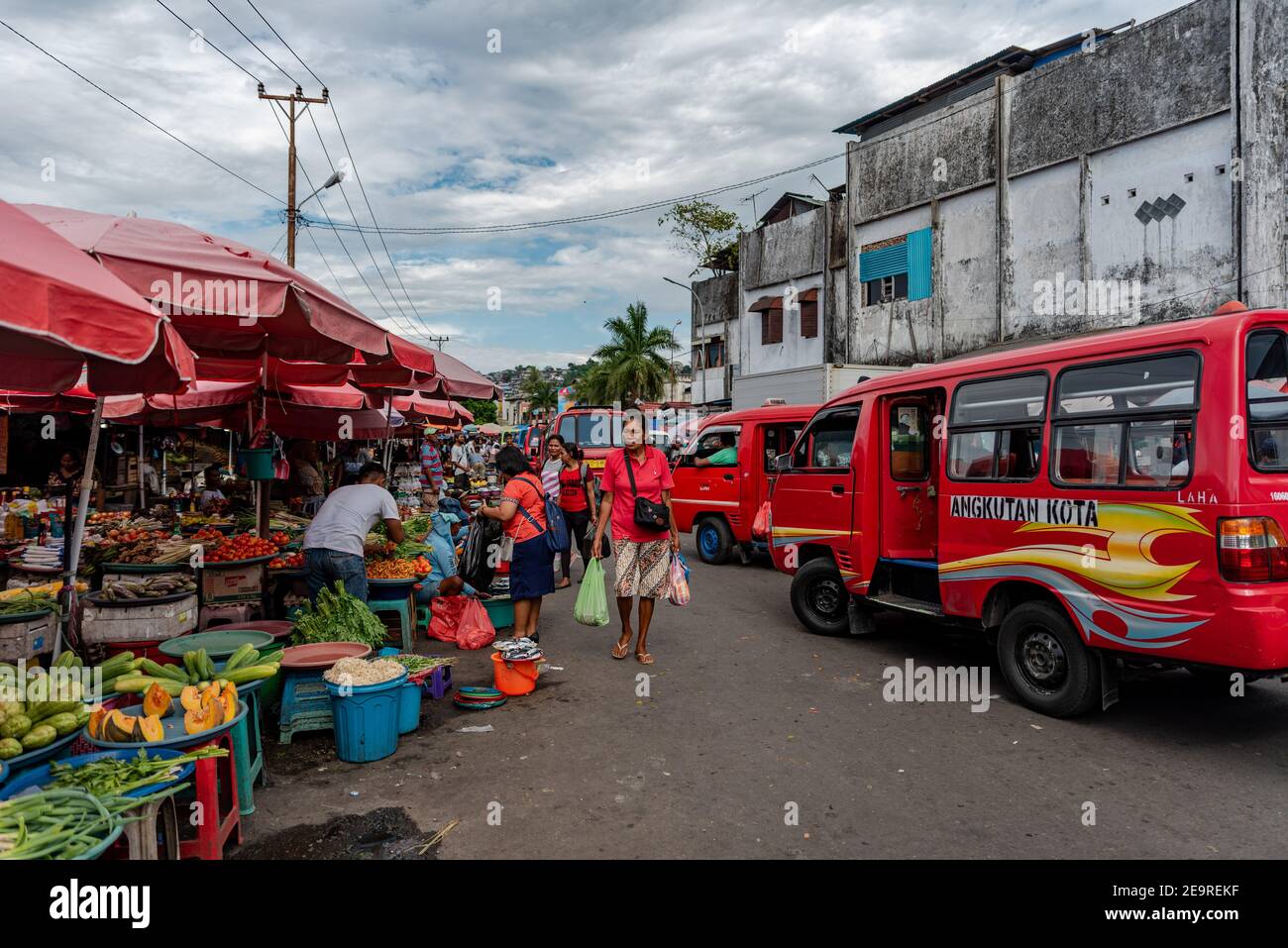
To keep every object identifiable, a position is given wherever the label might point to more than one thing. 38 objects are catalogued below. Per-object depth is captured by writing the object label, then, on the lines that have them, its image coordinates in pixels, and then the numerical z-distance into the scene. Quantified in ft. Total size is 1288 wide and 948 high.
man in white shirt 20.94
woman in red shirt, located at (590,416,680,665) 22.26
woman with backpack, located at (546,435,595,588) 34.65
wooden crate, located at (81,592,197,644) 16.66
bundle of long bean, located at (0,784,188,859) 8.30
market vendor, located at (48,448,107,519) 39.55
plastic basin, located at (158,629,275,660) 15.46
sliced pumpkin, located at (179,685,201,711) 11.91
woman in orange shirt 21.35
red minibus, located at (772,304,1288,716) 14.16
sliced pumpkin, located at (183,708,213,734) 11.63
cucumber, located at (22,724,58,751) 10.34
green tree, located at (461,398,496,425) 207.19
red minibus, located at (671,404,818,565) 38.40
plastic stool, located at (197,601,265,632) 20.77
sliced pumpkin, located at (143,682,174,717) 11.83
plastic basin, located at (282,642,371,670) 16.78
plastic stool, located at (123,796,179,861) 9.61
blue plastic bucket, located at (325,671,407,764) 15.51
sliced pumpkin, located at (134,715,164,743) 11.02
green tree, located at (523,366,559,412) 226.99
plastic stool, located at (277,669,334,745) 16.70
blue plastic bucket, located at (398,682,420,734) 17.07
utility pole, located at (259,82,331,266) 64.49
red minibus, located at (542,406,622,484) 55.88
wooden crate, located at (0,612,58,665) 15.38
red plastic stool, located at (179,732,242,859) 11.09
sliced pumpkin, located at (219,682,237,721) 12.30
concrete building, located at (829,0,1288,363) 44.83
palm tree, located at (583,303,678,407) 132.36
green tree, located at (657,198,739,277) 110.01
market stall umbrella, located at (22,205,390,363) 13.76
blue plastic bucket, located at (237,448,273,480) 27.22
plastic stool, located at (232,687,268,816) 12.99
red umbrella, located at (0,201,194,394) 9.05
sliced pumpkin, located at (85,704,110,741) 11.38
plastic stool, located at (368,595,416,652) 22.89
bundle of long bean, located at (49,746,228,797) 9.74
